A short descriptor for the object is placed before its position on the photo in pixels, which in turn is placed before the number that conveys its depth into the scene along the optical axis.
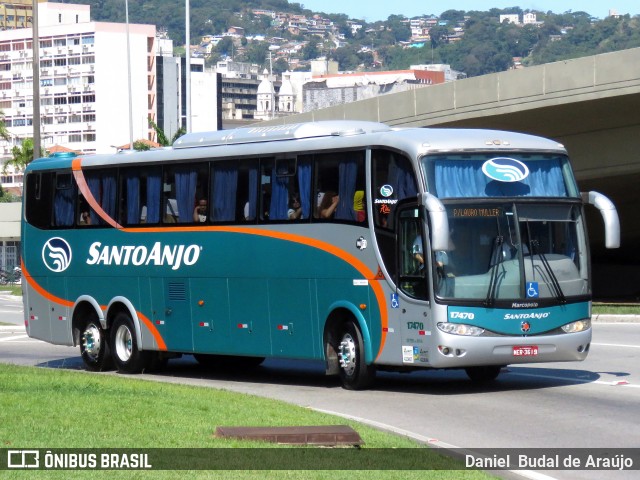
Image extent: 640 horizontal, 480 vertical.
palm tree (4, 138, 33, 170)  94.88
